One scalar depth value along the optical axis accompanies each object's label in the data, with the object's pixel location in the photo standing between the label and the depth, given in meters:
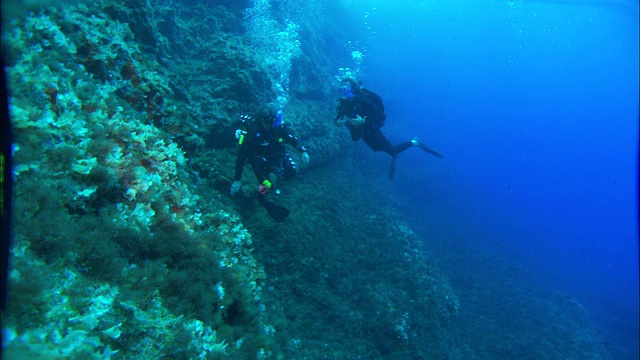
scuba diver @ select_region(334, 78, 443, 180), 8.38
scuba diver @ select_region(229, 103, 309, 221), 5.99
